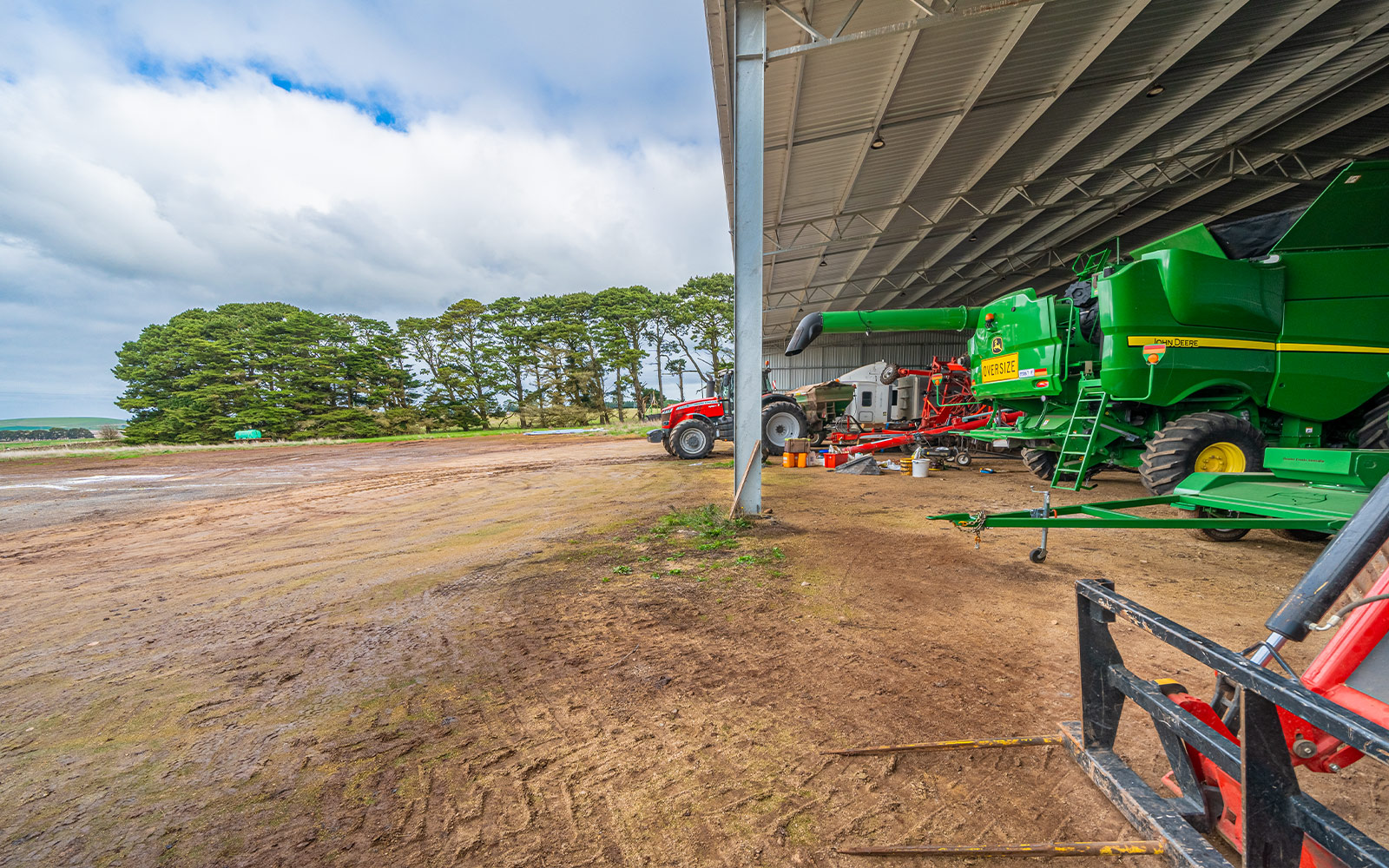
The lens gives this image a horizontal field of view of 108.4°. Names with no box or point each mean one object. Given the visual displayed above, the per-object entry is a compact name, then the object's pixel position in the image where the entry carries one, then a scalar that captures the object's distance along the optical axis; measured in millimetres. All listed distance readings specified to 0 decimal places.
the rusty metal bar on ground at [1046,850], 1437
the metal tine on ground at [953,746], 1928
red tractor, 12727
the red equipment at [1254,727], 1022
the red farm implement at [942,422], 10641
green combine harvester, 5113
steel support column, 5484
